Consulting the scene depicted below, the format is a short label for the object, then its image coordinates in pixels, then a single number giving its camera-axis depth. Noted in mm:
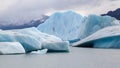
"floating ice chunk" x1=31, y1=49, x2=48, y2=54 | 25089
